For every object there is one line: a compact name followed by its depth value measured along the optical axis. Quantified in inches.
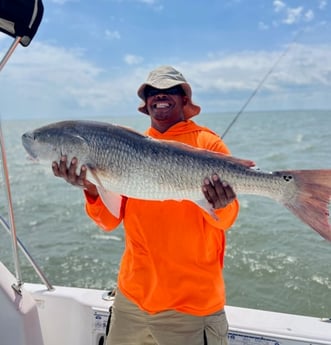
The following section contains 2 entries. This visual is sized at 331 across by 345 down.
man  96.4
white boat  107.2
